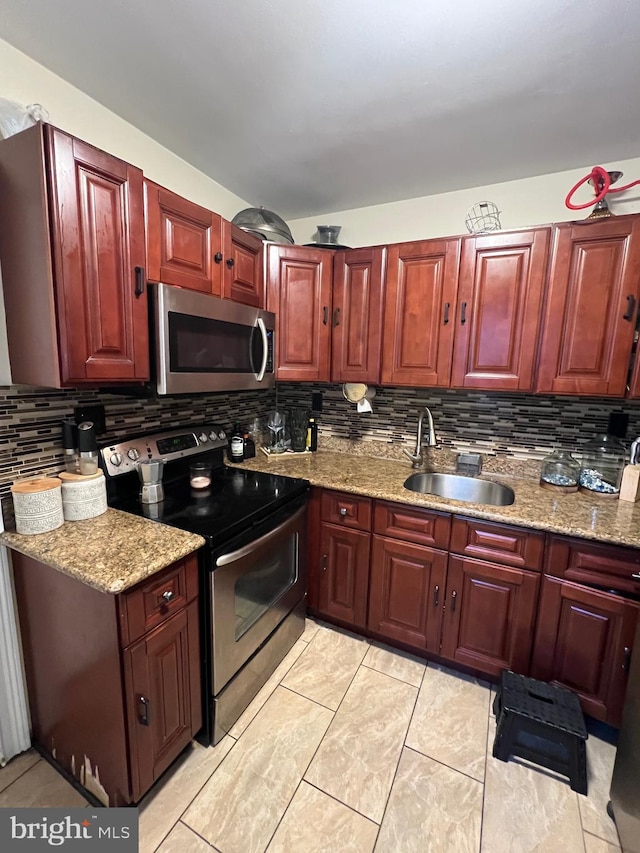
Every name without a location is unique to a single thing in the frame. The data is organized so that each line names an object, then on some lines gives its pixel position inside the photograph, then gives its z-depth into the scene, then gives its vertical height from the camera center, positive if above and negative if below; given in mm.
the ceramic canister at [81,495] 1251 -451
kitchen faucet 2039 -445
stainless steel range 1296 -705
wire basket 1840 +820
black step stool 1260 -1254
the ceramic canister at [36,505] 1135 -444
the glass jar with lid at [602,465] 1736 -421
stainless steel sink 1972 -628
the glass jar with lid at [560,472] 1793 -472
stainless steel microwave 1346 +113
